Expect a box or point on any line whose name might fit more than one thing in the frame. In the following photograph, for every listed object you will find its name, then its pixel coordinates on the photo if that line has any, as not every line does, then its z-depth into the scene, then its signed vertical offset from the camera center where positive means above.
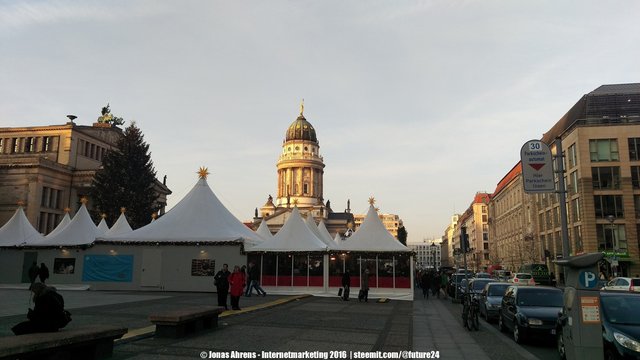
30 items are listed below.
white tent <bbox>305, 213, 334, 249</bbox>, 40.01 +2.23
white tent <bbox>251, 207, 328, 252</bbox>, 28.70 +1.04
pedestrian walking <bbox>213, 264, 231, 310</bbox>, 16.78 -1.09
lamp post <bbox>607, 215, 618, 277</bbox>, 32.84 -0.31
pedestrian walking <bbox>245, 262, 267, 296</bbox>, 24.80 -1.29
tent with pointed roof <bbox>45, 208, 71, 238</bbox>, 31.71 +2.33
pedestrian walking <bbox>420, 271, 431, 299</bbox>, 30.64 -1.77
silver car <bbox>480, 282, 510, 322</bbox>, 16.50 -1.47
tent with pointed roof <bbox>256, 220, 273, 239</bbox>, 42.81 +2.43
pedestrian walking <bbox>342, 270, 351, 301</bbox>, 24.28 -1.39
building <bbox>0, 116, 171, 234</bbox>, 58.84 +11.10
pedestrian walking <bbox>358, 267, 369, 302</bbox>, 24.12 -1.51
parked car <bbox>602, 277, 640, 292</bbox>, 21.55 -1.16
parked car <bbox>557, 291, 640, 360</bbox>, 7.47 -1.15
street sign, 9.84 +1.96
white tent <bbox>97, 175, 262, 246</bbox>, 28.09 +1.88
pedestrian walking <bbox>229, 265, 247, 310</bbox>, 16.69 -1.08
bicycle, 13.91 -1.64
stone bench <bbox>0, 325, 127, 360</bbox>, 6.20 -1.31
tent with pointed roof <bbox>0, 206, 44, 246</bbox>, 31.44 +1.52
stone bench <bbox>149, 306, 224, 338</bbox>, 10.12 -1.44
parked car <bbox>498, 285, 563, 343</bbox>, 11.42 -1.34
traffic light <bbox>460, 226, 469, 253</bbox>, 19.11 +0.70
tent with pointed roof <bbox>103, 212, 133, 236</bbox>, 33.53 +2.06
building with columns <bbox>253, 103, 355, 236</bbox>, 117.69 +19.95
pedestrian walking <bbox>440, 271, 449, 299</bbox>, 33.22 -1.69
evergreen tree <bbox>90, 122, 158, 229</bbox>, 49.50 +7.66
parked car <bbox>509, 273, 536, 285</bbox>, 35.50 -1.44
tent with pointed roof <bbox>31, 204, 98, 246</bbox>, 29.48 +1.33
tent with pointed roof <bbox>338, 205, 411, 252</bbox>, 27.58 +1.04
